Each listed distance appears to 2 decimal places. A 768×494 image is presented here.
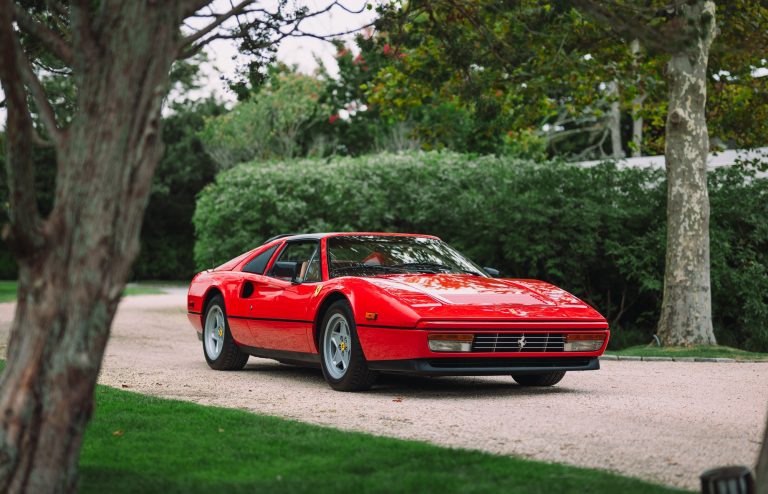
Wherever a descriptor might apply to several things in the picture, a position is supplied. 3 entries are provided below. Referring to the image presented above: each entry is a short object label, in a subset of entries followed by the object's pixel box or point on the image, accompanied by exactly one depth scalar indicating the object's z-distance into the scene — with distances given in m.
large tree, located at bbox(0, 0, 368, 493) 4.19
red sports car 8.36
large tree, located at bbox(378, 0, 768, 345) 11.70
